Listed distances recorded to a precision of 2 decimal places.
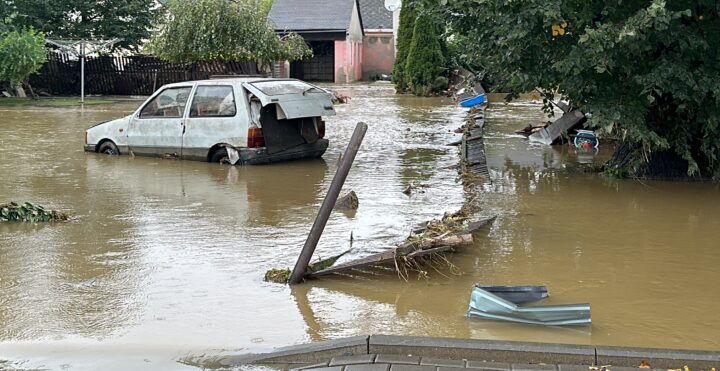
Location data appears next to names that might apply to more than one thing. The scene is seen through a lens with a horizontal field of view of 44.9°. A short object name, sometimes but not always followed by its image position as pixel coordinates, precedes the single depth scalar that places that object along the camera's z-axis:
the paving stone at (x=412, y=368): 5.21
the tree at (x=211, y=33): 28.72
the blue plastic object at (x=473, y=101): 26.89
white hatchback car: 13.45
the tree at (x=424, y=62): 32.62
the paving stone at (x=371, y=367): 5.23
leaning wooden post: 6.82
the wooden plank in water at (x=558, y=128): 16.48
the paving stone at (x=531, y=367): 5.21
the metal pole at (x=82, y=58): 29.68
